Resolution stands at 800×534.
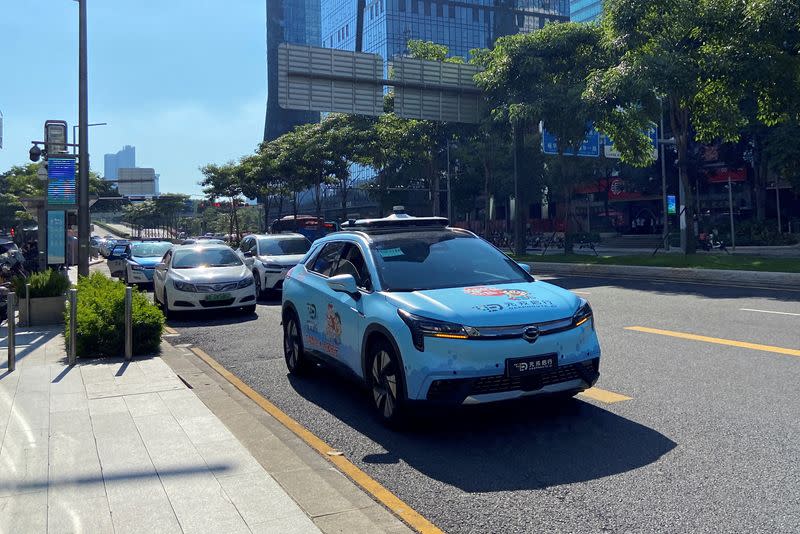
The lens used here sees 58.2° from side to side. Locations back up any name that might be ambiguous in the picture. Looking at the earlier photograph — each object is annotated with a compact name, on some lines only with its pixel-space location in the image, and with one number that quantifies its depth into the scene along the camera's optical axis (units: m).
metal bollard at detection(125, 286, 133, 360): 9.41
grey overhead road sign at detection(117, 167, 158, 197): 73.75
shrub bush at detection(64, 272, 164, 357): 9.53
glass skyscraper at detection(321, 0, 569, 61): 93.50
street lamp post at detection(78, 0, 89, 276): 15.37
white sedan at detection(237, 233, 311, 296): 17.50
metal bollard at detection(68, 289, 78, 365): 8.85
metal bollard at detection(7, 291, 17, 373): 8.76
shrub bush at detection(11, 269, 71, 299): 13.41
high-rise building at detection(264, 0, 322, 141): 158.62
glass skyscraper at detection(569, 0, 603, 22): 107.56
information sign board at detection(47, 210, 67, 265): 17.56
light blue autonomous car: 5.40
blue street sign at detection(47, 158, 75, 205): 16.84
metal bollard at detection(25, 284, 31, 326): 12.93
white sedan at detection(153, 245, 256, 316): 14.17
